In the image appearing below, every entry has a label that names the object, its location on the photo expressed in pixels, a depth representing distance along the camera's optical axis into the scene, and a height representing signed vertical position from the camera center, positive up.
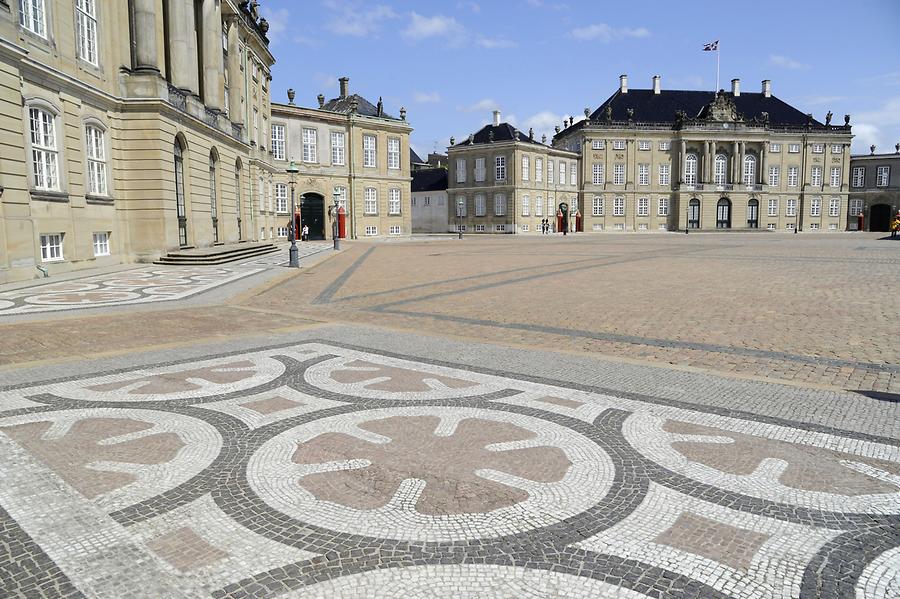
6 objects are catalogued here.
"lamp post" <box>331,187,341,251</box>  37.59 +1.46
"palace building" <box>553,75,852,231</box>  82.19 +9.54
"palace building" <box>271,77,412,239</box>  49.91 +6.14
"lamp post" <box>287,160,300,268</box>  23.55 -0.63
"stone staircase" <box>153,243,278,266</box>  23.69 -0.73
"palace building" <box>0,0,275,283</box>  17.22 +3.76
